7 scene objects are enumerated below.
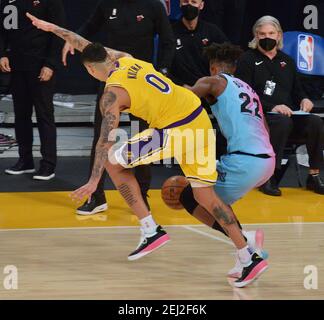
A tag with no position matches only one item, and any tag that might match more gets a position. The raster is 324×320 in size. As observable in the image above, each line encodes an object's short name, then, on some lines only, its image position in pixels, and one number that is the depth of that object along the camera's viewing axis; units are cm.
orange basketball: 1256
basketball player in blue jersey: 1191
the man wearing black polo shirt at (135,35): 1581
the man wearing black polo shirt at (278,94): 1747
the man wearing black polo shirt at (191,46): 1828
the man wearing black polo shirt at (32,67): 1803
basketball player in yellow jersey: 1155
